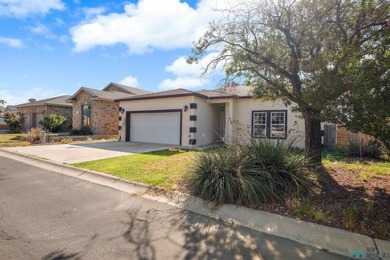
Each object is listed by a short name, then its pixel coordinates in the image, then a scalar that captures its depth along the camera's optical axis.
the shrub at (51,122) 22.27
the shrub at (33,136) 17.01
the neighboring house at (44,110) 25.97
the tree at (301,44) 5.82
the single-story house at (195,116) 14.80
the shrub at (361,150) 10.69
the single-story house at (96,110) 22.33
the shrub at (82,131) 22.08
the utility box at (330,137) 13.30
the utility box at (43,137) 16.83
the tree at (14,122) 26.02
